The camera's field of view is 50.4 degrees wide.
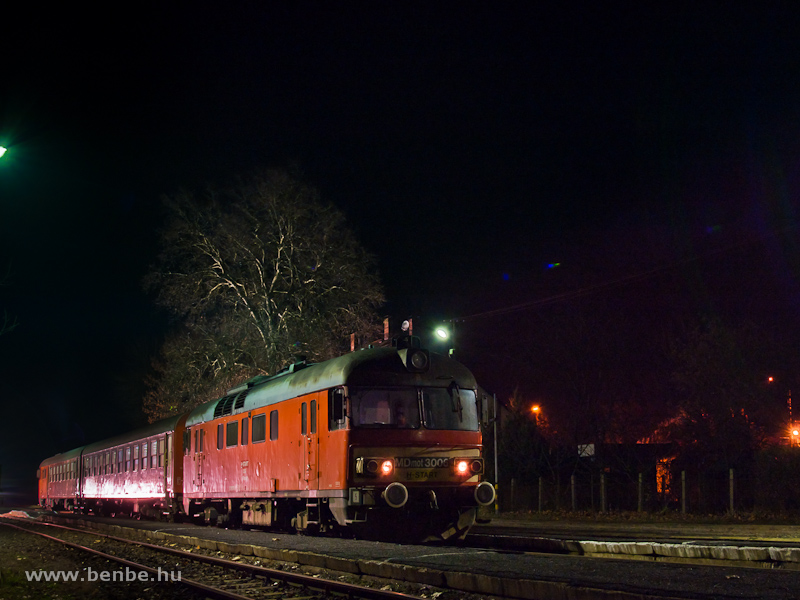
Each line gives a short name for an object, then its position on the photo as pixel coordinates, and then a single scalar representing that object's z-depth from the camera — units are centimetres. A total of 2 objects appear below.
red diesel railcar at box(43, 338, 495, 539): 1414
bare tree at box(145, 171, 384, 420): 3294
